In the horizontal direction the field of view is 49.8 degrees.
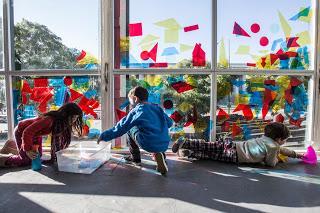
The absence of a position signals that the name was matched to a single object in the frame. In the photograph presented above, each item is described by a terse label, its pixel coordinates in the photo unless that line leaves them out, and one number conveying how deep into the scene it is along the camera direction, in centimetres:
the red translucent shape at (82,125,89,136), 374
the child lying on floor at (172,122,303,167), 316
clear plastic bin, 298
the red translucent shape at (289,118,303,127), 376
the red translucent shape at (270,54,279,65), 366
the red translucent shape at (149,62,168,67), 366
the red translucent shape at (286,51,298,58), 368
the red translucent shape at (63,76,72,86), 370
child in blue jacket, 291
